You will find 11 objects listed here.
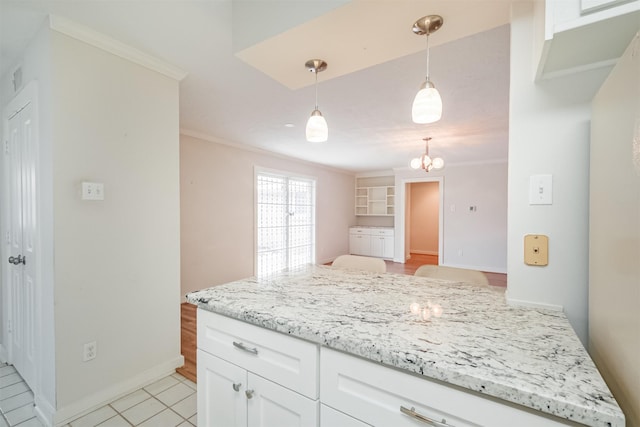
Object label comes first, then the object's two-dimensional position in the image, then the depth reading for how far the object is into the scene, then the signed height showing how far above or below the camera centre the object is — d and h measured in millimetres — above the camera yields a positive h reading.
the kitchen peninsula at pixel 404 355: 608 -377
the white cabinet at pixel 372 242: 6938 -810
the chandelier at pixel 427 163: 3922 +685
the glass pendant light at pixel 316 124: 1492 +464
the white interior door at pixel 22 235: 1755 -174
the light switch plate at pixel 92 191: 1654 +117
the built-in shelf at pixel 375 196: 7227 +391
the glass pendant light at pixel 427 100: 1155 +460
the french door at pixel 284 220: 4993 -200
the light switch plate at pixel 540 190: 1063 +79
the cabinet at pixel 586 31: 690 +501
